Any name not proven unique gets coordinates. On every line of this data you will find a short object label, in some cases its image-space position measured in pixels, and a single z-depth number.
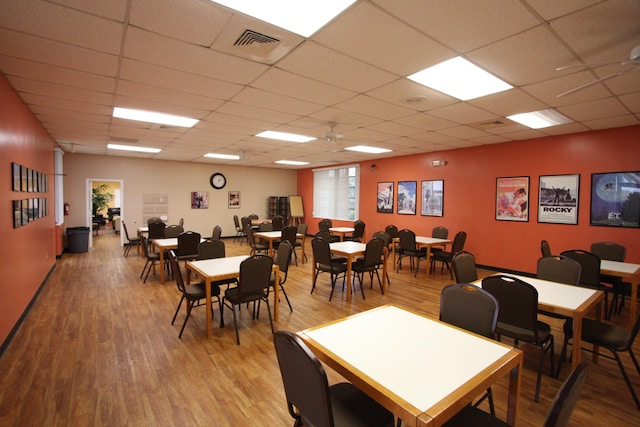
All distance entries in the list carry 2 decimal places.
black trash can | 8.19
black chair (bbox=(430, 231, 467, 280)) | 5.96
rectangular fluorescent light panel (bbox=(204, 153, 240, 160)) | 8.77
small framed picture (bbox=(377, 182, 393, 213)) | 9.00
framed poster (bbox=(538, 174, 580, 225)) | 5.53
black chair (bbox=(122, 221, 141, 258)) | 7.77
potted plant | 13.05
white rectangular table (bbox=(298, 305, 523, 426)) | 1.23
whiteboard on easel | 12.34
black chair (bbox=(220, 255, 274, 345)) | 3.28
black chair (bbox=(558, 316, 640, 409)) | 2.35
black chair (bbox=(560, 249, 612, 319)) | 3.64
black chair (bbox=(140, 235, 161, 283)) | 5.66
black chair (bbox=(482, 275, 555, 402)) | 2.41
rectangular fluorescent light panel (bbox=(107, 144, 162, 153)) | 7.44
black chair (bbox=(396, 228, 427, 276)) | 6.14
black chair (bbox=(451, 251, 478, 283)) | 3.25
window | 10.41
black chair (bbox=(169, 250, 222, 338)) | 3.41
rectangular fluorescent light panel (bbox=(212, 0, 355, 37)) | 1.95
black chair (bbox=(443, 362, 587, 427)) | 1.01
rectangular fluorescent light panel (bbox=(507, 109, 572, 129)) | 4.34
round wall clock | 11.12
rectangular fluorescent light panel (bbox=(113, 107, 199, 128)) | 4.45
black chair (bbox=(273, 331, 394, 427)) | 1.25
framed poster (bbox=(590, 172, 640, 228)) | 4.89
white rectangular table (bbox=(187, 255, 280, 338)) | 3.30
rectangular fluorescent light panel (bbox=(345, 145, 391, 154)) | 7.33
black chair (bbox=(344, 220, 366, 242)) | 7.79
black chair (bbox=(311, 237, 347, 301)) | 4.75
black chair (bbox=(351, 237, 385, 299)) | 4.83
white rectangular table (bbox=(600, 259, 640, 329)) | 3.48
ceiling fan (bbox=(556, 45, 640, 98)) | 2.21
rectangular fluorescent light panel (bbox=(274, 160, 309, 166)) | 10.18
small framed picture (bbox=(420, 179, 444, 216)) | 7.71
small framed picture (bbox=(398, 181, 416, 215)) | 8.37
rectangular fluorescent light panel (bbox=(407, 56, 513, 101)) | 2.86
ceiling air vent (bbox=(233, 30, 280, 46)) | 2.31
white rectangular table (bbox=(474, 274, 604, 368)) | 2.36
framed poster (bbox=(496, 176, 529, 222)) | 6.17
